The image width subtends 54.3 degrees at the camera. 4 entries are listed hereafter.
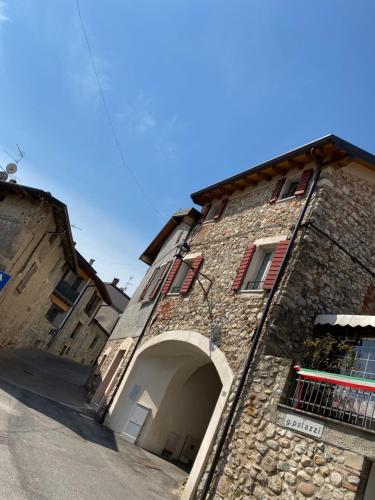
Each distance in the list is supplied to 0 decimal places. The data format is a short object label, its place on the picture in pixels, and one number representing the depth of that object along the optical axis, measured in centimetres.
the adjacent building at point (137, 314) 1209
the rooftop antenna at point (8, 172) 1642
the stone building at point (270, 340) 562
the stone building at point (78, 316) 2558
